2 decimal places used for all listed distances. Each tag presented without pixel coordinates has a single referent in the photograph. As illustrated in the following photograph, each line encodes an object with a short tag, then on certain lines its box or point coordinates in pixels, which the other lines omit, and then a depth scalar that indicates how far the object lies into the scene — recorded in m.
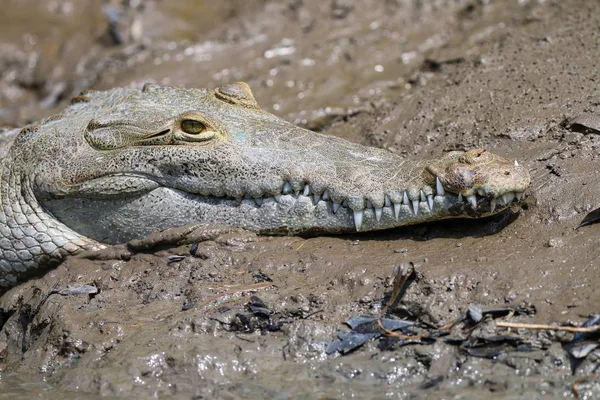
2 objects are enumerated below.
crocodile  9.52
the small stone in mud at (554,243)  9.36
